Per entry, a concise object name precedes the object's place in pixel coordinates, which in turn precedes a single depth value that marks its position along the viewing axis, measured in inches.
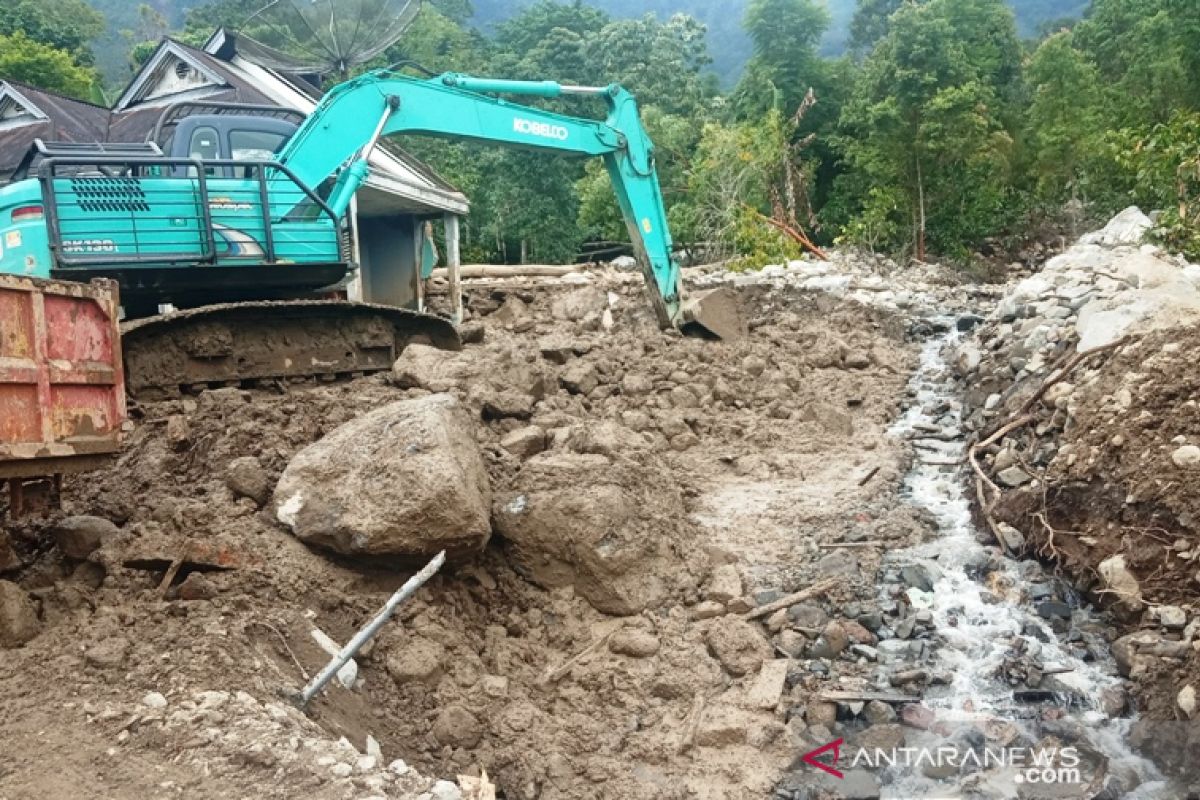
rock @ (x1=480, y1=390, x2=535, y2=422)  264.5
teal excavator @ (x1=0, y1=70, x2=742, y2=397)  259.1
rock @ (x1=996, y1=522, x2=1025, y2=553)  243.9
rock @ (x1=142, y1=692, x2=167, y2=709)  143.7
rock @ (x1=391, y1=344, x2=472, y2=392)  265.4
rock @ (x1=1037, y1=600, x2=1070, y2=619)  218.7
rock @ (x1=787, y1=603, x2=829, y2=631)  212.5
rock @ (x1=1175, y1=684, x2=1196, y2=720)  175.5
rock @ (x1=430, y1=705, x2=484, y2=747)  174.4
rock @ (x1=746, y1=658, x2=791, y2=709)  190.1
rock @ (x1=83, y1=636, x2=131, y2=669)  151.4
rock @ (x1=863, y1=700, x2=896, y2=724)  188.7
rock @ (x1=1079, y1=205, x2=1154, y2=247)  540.4
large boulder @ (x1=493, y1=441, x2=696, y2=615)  215.5
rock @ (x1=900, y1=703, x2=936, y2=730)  187.8
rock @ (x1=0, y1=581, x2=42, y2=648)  157.6
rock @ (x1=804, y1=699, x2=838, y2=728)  187.6
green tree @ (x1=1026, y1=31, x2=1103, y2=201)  852.6
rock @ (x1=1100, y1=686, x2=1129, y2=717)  187.8
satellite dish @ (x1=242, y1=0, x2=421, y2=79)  472.7
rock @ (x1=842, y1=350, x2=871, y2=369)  400.8
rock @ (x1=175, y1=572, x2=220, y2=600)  173.3
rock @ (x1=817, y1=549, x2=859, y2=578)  230.2
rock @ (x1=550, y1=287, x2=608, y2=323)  479.5
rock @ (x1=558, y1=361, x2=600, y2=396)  326.6
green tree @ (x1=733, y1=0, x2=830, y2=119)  1000.2
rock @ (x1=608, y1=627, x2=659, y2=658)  202.8
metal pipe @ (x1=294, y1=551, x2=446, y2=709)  148.8
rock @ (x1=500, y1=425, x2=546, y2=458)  241.1
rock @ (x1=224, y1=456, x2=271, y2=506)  203.8
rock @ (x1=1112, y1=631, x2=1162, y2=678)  192.9
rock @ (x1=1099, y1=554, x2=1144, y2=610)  208.2
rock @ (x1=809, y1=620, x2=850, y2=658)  205.5
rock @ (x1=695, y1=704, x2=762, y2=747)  181.9
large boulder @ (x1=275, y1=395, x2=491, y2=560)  189.9
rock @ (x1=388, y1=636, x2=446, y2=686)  180.7
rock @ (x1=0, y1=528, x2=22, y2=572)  179.5
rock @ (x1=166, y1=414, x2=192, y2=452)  228.5
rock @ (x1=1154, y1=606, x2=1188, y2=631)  195.9
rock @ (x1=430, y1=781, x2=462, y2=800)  132.7
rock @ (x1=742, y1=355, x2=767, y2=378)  372.1
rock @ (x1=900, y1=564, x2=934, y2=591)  230.1
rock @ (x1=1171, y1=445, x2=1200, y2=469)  215.8
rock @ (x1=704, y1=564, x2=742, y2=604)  219.3
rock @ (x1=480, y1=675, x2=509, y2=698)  186.4
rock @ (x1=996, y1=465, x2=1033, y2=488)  262.9
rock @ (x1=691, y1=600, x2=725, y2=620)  214.4
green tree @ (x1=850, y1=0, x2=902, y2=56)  1696.6
